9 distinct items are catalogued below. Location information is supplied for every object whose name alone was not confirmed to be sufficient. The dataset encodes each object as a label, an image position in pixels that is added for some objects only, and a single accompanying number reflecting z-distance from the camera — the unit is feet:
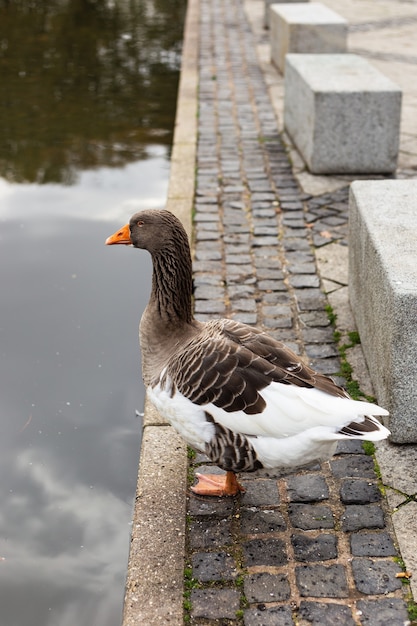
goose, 11.63
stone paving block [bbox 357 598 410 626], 10.89
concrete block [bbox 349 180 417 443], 13.75
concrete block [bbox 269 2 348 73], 38.75
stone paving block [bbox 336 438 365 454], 14.43
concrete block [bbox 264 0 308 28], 50.93
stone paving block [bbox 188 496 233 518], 13.14
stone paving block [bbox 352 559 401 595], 11.48
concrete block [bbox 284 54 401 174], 26.09
